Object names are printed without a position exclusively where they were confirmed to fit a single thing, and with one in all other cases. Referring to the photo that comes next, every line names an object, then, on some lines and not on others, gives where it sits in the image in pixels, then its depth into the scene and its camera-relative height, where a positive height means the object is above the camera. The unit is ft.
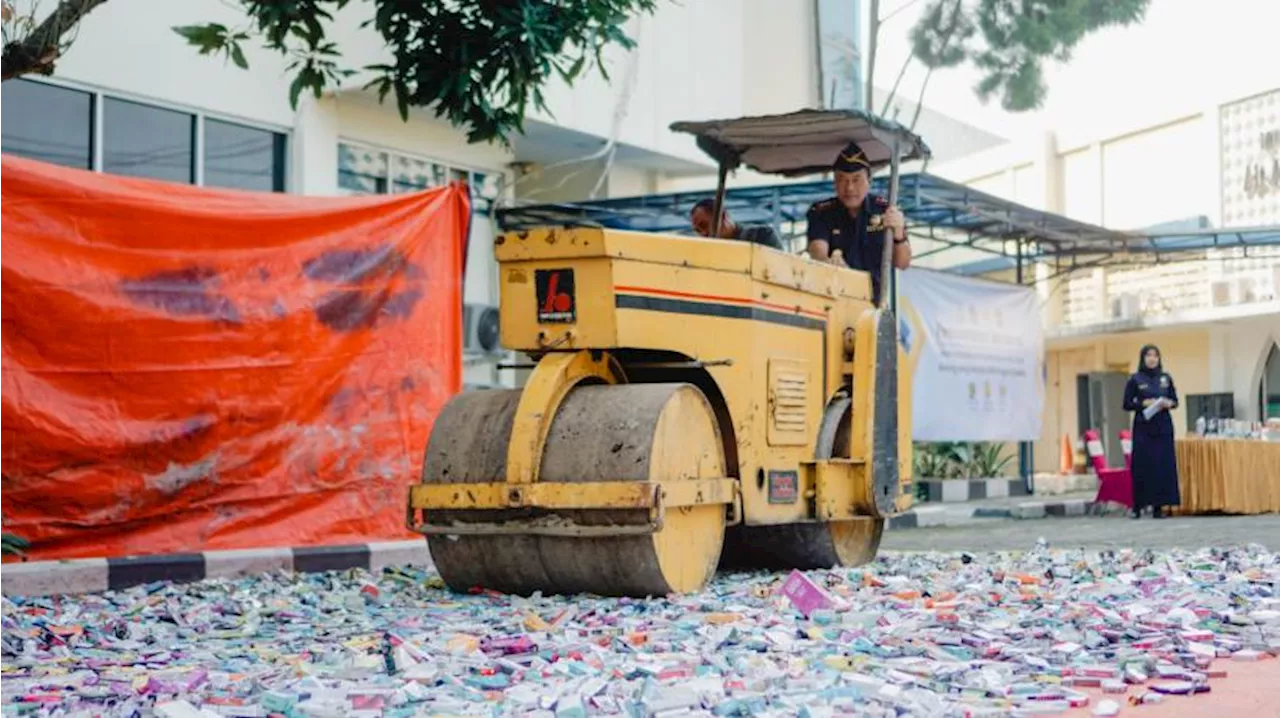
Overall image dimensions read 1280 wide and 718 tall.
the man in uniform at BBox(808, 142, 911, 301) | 29.45 +3.93
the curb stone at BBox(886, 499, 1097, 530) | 53.88 -2.41
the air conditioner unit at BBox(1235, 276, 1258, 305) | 86.63 +7.88
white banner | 59.36 +3.32
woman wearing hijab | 53.11 +0.14
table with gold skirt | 54.70 -1.21
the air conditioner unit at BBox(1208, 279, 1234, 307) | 87.51 +7.84
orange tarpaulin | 27.78 +1.69
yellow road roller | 22.76 +0.34
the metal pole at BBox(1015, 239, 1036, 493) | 72.95 -0.99
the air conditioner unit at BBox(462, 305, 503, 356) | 57.31 +4.17
